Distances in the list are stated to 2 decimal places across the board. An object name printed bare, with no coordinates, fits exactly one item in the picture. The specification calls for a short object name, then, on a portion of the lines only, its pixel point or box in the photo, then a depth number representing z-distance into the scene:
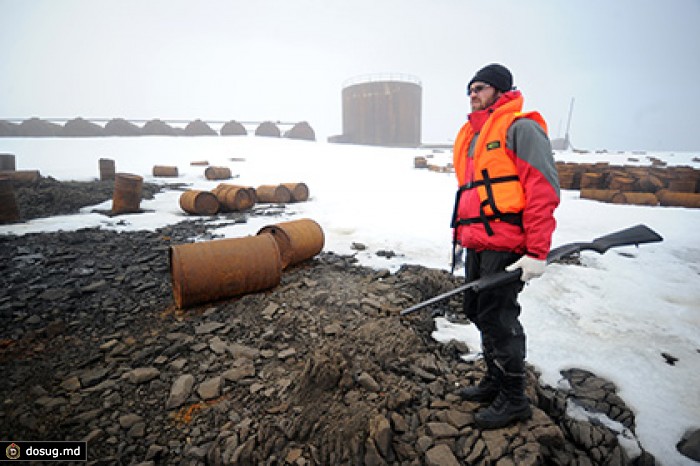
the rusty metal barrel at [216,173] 14.26
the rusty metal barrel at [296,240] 4.73
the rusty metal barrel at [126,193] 7.77
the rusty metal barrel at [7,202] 6.72
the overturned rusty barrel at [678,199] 9.52
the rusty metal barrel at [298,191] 10.16
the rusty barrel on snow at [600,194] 10.42
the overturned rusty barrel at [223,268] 3.60
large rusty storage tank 31.25
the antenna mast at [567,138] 41.24
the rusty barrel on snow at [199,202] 7.97
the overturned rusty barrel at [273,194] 9.88
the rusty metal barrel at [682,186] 10.38
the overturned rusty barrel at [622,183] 10.59
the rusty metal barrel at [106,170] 12.53
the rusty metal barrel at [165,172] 14.49
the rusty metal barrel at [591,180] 11.20
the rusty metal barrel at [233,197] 8.38
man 1.90
